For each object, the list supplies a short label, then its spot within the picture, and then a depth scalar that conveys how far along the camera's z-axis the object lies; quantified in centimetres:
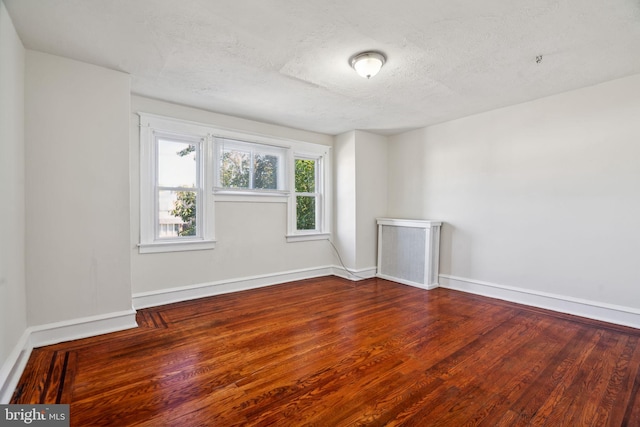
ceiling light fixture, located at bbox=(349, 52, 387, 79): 248
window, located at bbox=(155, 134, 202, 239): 366
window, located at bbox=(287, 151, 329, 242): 481
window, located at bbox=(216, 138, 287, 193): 411
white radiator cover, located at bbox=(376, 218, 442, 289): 433
